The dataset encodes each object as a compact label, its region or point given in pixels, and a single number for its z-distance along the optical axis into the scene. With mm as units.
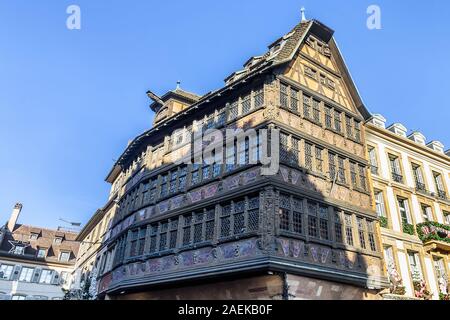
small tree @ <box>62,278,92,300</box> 22056
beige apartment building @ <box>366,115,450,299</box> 16703
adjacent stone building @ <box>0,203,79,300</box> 36375
